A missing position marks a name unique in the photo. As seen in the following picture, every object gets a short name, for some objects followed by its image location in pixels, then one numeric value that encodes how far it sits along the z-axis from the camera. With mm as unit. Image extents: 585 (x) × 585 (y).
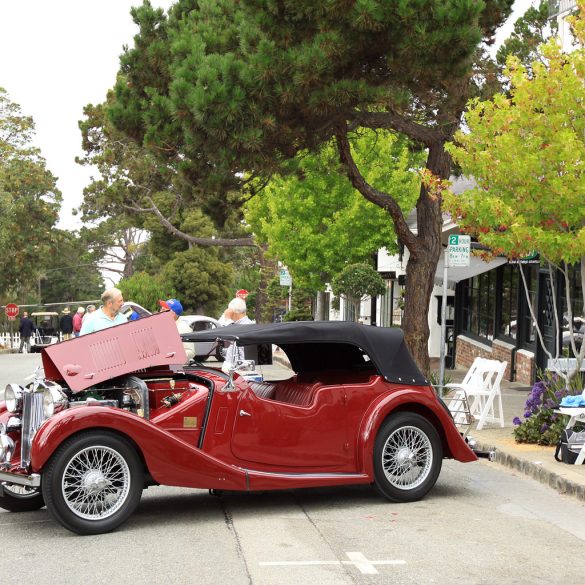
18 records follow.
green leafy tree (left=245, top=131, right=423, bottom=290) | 34781
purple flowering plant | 12391
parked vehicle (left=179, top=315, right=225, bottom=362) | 26734
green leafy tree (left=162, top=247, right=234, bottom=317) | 69000
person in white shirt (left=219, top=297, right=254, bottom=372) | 8515
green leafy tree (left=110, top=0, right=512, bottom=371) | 17406
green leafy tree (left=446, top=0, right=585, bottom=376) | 12047
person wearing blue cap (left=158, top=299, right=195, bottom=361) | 12393
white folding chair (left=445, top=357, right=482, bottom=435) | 10890
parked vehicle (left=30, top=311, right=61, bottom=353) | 49359
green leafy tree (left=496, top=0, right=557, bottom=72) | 37719
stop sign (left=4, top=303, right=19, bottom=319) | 57916
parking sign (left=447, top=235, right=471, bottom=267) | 16344
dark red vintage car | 7859
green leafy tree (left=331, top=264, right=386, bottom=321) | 34219
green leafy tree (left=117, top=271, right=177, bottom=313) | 64544
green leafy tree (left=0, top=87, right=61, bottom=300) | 52625
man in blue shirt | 10672
